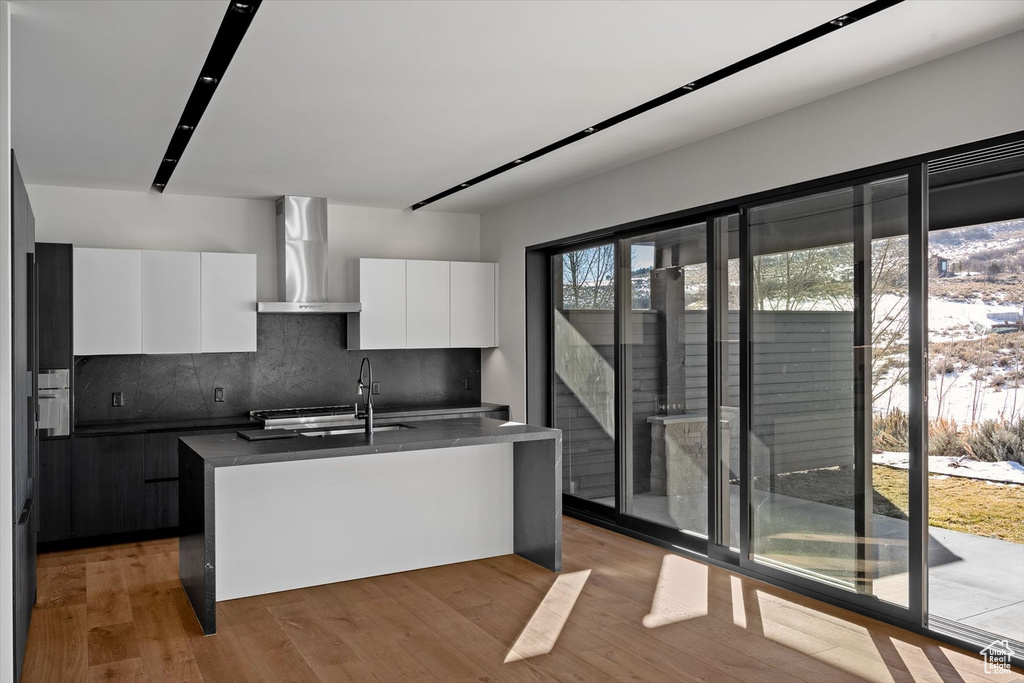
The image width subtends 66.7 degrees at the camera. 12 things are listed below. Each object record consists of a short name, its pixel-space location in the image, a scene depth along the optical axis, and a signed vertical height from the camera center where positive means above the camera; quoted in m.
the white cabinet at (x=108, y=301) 5.52 +0.33
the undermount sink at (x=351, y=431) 4.60 -0.52
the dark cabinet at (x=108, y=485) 5.25 -0.96
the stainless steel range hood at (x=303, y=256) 6.23 +0.72
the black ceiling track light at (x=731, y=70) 2.90 +1.22
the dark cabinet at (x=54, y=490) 5.22 -0.96
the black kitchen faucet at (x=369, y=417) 4.38 -0.41
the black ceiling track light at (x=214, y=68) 2.85 +1.22
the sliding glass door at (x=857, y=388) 3.52 -0.24
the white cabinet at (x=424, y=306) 6.54 +0.34
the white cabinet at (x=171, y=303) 5.74 +0.33
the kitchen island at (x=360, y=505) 3.95 -0.91
